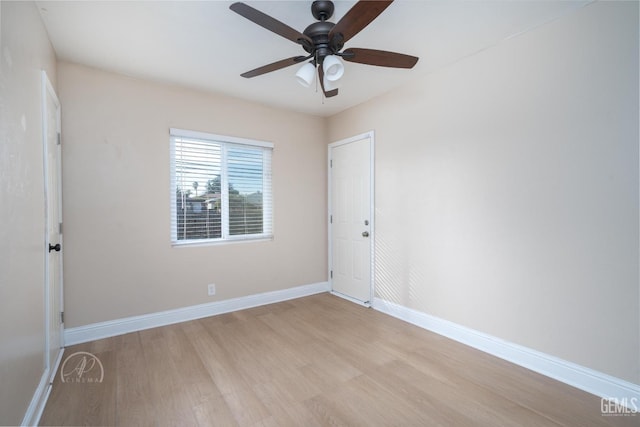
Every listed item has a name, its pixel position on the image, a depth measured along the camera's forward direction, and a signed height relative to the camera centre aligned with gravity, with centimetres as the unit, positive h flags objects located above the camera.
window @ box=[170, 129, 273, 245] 318 +25
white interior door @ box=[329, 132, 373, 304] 364 -12
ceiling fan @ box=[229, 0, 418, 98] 144 +99
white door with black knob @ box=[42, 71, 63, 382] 196 -13
